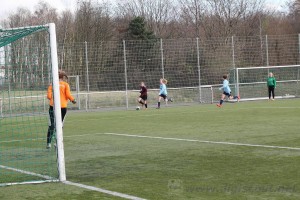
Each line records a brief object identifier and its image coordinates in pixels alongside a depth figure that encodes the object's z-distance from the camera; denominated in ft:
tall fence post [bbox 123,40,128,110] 113.39
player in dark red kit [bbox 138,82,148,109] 104.58
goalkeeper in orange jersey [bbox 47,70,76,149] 42.93
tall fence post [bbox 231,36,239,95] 119.75
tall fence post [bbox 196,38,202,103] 118.65
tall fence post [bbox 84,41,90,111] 110.22
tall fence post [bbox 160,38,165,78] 117.70
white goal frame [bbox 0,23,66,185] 28.58
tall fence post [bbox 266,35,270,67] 127.11
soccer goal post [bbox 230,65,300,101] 120.98
